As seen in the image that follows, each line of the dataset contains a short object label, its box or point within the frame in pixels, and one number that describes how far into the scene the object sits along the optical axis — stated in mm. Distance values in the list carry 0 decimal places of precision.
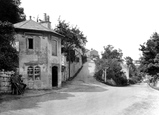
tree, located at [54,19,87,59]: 30500
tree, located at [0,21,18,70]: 12750
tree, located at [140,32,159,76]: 26361
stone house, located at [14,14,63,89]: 19562
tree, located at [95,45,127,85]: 37875
